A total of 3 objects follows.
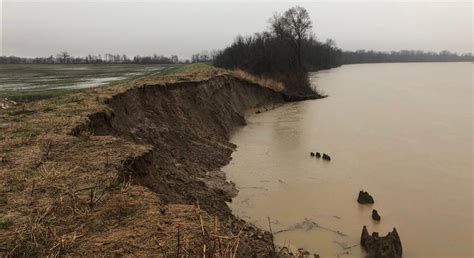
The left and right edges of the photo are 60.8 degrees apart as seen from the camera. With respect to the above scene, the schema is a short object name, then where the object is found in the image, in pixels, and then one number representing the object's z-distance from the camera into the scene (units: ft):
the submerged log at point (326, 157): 49.96
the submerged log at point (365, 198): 34.71
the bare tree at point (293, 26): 180.75
